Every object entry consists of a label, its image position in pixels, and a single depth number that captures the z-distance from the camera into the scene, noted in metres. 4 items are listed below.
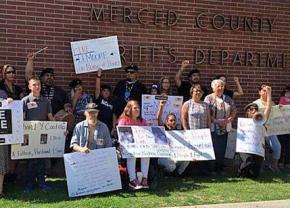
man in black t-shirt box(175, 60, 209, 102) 7.69
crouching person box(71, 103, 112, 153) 6.01
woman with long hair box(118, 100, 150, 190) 6.14
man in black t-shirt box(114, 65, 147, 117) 7.18
